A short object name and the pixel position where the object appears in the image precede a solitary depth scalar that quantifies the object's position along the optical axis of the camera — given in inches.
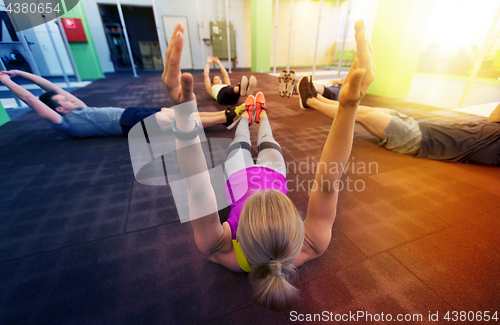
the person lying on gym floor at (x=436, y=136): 66.6
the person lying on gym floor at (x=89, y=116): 82.1
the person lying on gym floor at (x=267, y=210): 22.5
